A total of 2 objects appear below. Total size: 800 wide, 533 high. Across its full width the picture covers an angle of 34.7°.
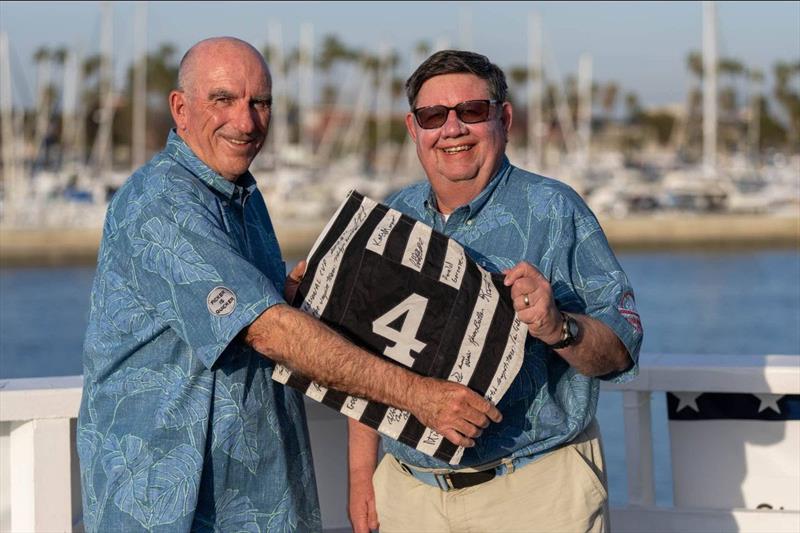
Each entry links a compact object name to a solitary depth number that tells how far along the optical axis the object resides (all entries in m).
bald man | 3.21
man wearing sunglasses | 3.56
